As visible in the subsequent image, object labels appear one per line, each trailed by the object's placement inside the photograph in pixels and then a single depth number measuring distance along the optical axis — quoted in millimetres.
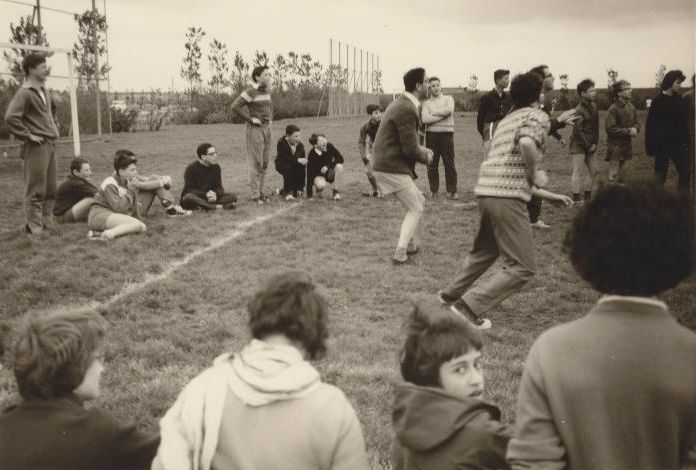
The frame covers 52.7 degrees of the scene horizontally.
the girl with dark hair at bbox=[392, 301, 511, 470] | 2020
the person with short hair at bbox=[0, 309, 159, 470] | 2084
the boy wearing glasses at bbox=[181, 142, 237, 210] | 10344
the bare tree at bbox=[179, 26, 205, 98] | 40812
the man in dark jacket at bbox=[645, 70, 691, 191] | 9781
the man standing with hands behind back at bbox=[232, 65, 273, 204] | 10898
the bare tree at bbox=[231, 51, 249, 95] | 38481
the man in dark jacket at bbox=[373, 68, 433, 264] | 7117
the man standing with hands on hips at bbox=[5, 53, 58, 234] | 8461
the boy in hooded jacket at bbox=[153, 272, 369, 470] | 1925
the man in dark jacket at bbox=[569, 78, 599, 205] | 10539
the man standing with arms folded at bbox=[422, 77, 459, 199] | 11398
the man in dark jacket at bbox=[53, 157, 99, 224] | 9266
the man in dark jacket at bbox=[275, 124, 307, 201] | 11688
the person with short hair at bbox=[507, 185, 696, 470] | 1661
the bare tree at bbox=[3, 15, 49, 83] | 20397
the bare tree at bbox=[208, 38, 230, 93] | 40188
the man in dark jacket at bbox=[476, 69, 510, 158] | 10703
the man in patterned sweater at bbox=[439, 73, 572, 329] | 4918
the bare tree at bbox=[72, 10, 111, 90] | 25814
